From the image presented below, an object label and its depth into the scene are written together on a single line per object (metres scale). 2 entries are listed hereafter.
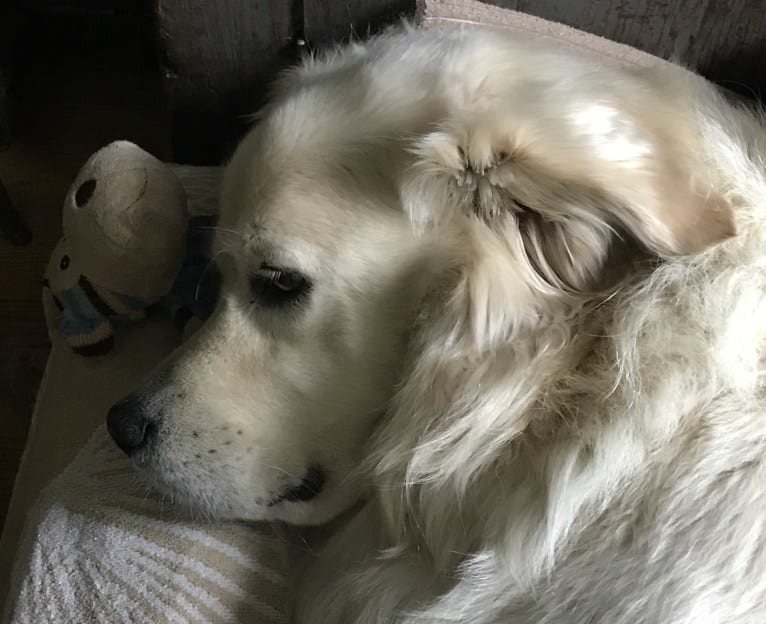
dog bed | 0.96
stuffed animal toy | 1.09
